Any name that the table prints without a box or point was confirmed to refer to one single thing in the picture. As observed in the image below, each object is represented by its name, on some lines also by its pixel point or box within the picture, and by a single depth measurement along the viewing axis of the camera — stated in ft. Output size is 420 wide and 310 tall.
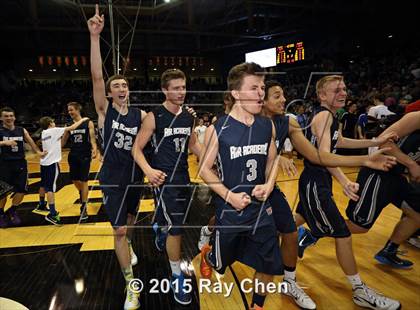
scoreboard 57.31
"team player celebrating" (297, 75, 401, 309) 9.04
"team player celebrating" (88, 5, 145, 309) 9.91
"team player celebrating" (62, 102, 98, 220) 17.98
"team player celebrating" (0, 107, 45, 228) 17.48
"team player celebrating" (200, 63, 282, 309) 7.43
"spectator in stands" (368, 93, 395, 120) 25.34
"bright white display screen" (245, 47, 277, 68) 59.93
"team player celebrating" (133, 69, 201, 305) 9.92
